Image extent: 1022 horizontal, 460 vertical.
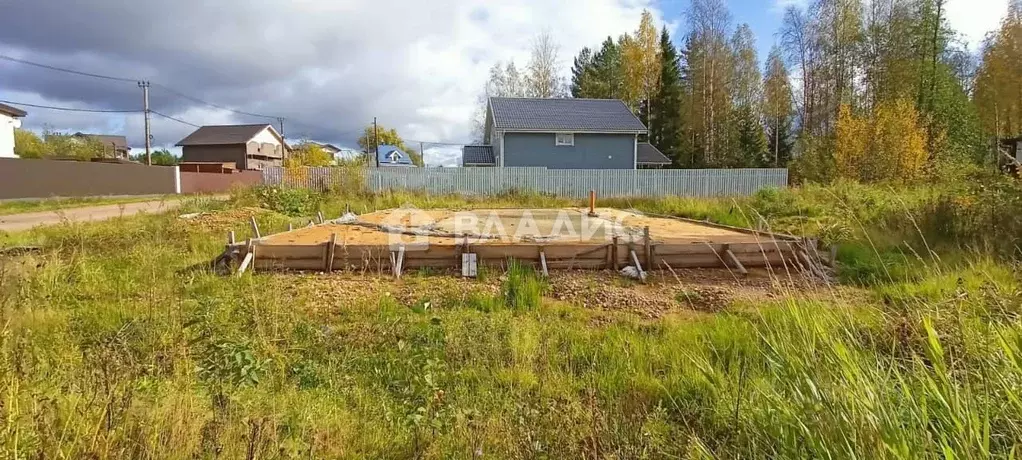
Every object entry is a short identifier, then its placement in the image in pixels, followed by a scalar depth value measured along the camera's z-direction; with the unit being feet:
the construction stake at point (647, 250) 19.33
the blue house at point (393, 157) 153.58
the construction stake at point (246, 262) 17.30
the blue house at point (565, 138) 72.28
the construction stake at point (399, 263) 18.20
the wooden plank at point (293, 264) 18.85
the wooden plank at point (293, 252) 19.04
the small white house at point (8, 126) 97.19
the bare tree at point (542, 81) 112.78
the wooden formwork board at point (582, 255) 19.45
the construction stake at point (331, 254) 18.72
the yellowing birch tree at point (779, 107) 96.99
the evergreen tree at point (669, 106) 106.01
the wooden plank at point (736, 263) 18.68
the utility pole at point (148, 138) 97.19
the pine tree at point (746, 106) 94.84
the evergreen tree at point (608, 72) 124.67
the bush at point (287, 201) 41.81
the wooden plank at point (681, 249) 19.62
